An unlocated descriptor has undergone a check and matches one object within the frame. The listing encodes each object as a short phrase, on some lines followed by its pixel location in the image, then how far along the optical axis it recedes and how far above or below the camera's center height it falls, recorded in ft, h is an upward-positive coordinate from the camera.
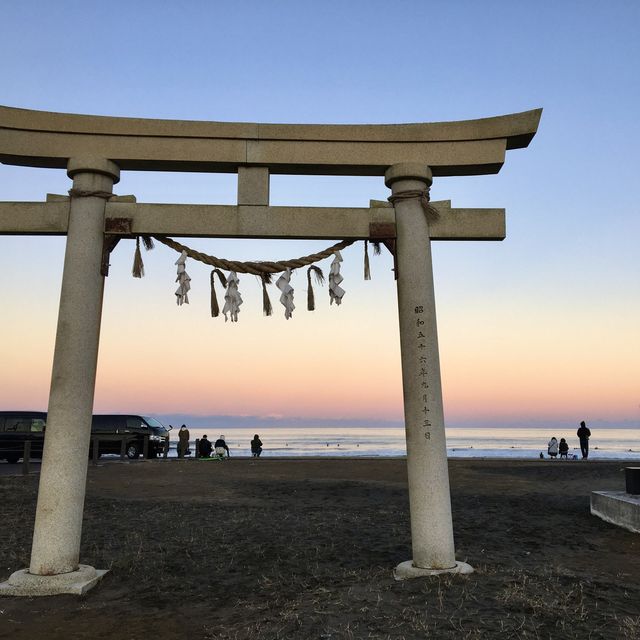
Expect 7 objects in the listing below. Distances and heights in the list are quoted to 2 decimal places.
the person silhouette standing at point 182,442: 88.74 +1.44
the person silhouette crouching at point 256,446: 97.98 +0.80
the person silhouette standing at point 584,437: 84.40 +1.52
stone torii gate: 21.99 +9.31
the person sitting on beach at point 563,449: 92.11 -0.17
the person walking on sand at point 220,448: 87.10 +0.48
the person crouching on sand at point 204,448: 89.66 +0.51
